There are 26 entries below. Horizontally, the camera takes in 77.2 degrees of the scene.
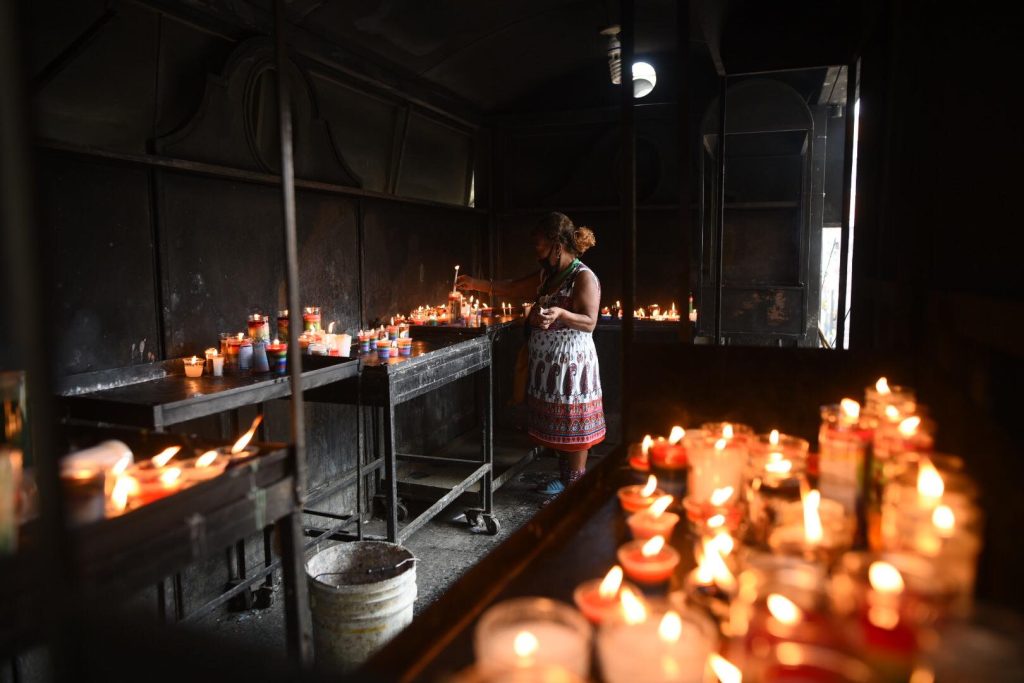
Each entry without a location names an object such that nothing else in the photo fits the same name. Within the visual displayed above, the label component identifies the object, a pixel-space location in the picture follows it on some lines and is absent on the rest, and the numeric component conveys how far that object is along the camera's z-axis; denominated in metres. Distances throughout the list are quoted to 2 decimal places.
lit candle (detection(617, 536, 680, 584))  1.55
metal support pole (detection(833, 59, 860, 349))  4.16
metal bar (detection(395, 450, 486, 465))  5.70
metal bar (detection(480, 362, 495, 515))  5.74
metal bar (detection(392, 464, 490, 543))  4.77
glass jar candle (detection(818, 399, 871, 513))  1.79
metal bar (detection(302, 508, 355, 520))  4.73
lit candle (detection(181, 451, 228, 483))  2.23
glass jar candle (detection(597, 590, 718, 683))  1.00
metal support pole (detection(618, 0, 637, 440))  2.77
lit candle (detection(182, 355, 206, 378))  4.01
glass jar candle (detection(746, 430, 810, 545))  1.71
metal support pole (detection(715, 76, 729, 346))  4.29
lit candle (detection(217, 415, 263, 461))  2.40
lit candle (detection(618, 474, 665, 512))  1.94
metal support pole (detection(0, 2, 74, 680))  0.78
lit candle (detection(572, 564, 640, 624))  1.35
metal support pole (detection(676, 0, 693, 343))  2.90
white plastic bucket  3.01
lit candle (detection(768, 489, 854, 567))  1.37
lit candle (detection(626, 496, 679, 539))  1.72
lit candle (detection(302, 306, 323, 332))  4.89
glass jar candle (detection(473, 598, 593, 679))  1.12
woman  5.09
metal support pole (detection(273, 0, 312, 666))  1.90
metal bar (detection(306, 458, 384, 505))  5.04
